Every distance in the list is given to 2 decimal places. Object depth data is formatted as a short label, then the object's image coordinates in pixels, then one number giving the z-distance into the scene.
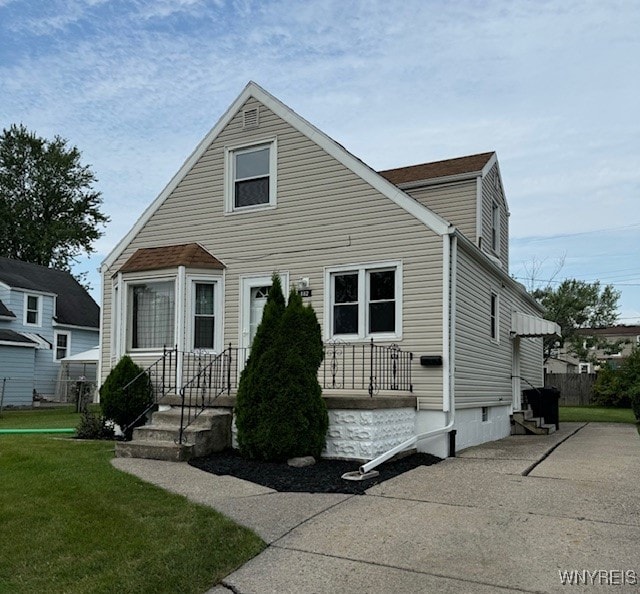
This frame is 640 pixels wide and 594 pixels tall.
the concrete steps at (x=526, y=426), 15.34
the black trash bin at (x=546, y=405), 16.38
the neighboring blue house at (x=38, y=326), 24.70
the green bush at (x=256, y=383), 9.15
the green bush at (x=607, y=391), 27.69
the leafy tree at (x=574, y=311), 43.38
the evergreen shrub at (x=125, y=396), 11.30
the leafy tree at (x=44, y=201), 41.47
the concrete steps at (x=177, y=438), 9.10
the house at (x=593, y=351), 43.47
